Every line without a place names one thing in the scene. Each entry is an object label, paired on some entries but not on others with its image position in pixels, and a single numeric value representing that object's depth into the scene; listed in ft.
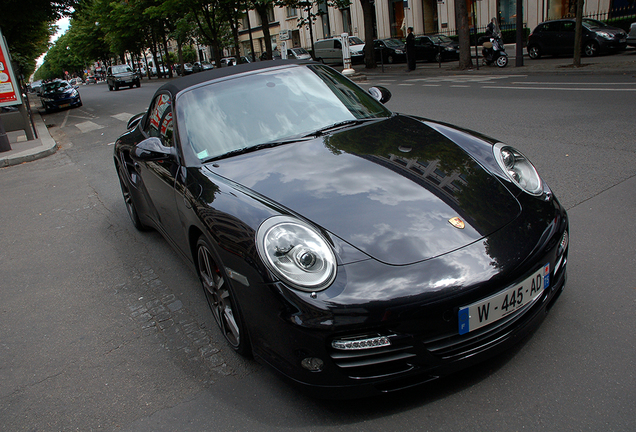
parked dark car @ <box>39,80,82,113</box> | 78.38
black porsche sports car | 6.82
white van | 109.70
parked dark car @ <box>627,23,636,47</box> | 60.95
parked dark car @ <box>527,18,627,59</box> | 63.41
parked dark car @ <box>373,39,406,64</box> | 95.09
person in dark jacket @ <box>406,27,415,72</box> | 73.82
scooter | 62.49
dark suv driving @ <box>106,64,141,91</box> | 123.95
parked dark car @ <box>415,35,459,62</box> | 84.79
